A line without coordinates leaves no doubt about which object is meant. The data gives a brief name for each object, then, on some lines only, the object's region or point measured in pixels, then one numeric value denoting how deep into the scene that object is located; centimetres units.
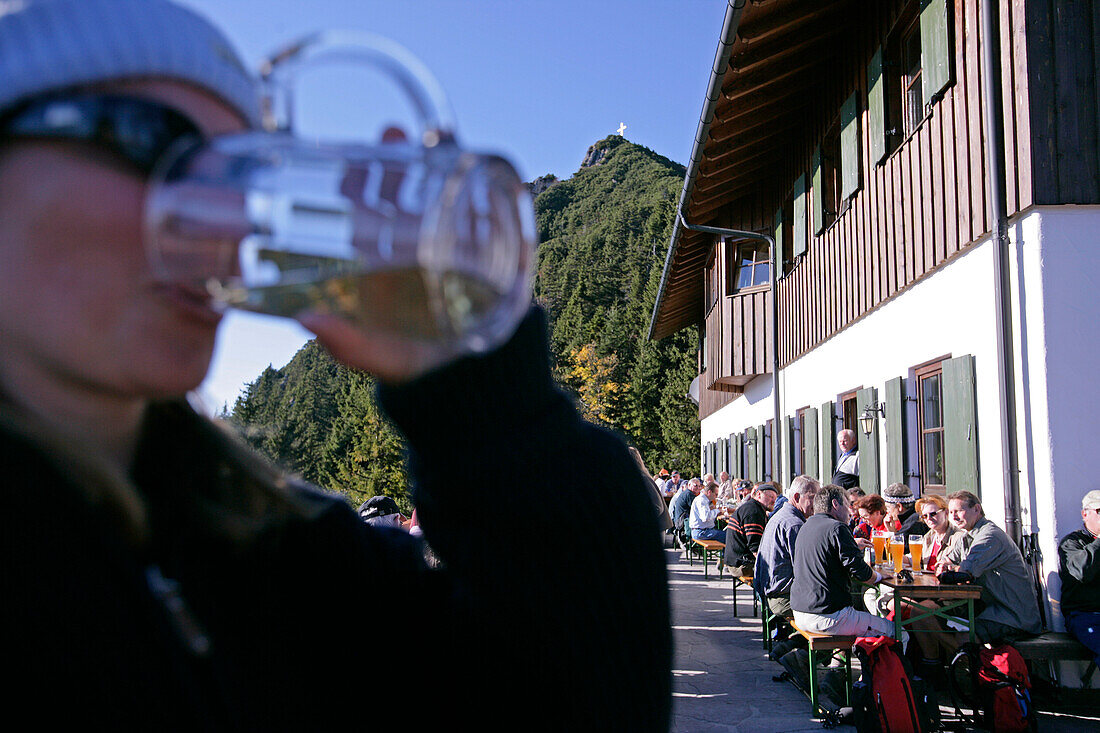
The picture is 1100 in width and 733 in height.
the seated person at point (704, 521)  1307
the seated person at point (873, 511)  767
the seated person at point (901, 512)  771
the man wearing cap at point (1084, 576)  545
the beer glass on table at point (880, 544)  725
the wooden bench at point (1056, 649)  557
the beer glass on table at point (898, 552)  639
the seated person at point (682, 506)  1697
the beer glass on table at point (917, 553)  675
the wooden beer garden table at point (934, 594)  573
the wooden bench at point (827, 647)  595
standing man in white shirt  994
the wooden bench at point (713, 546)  1251
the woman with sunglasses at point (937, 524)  698
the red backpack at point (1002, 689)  519
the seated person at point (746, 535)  967
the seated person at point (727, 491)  1516
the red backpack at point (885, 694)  510
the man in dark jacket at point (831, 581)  608
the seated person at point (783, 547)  711
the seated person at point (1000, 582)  586
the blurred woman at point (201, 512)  60
